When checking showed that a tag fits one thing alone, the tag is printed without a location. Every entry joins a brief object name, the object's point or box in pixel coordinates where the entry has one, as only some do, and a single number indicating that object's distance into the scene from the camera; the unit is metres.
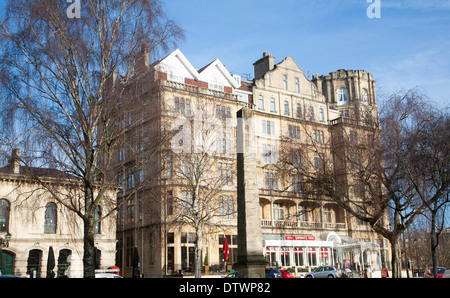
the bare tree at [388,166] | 25.75
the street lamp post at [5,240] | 26.57
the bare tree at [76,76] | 16.97
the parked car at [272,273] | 29.09
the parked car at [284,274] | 32.33
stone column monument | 18.69
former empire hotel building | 35.97
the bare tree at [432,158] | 23.81
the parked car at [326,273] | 35.26
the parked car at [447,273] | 30.44
